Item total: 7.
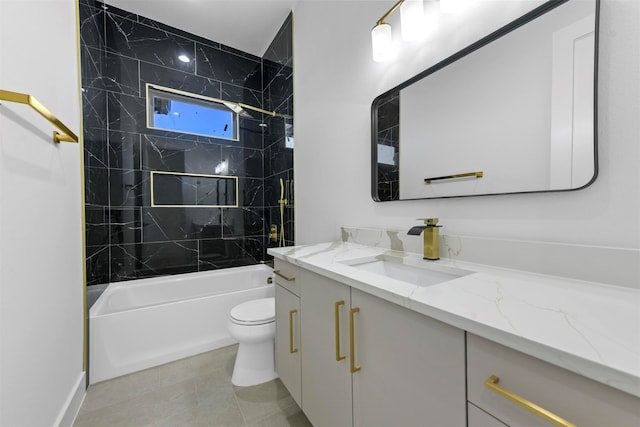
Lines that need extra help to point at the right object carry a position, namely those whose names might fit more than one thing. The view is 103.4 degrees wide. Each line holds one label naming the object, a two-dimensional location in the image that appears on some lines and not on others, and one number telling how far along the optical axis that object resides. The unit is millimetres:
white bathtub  1704
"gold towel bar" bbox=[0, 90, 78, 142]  762
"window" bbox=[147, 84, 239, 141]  2588
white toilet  1584
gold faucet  1066
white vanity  392
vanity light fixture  1032
